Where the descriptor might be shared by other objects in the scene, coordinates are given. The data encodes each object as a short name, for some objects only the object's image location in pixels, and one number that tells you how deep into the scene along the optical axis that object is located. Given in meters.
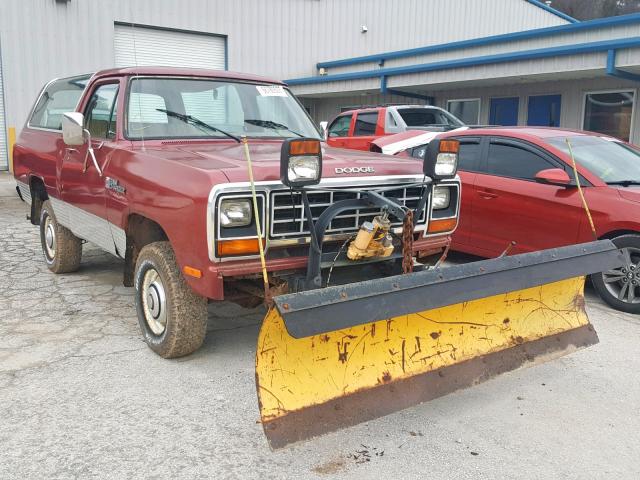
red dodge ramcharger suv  3.41
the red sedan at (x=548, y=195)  5.38
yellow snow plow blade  2.80
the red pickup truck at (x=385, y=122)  11.21
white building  13.62
